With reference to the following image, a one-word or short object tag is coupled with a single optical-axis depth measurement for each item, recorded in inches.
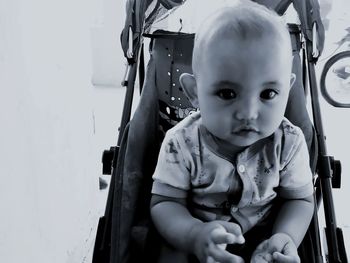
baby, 26.5
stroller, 32.9
